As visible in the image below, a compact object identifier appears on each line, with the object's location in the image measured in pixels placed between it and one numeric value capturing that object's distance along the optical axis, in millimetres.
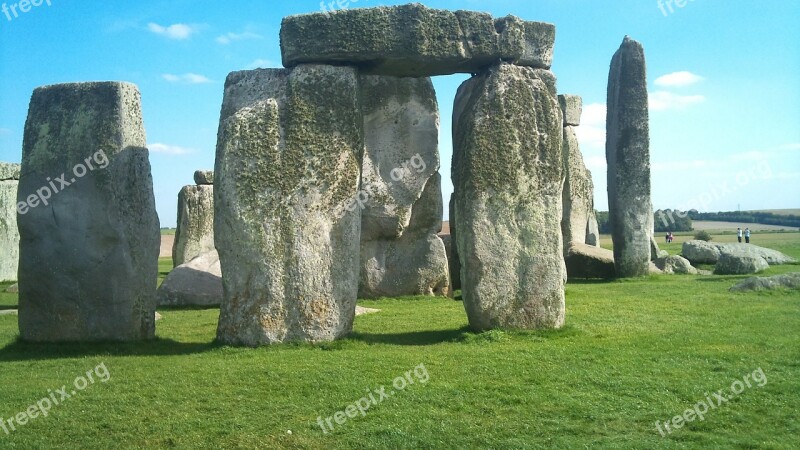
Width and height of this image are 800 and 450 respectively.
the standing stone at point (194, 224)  18234
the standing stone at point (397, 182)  12695
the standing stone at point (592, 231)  19438
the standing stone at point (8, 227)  18094
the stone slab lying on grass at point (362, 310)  10570
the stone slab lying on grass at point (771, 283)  11375
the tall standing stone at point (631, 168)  15719
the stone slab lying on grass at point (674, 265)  16812
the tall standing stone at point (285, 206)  7789
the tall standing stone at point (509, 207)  8125
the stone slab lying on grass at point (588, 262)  16031
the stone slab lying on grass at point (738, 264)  15781
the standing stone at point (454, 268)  13902
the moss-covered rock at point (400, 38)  7969
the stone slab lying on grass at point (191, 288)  12156
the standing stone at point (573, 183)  17828
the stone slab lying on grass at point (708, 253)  18188
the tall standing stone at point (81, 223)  8230
